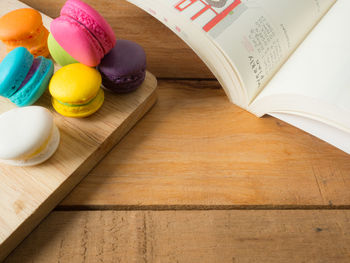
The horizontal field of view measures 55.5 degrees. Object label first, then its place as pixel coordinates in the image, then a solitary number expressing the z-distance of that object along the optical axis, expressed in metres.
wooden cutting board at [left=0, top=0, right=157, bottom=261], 0.41
